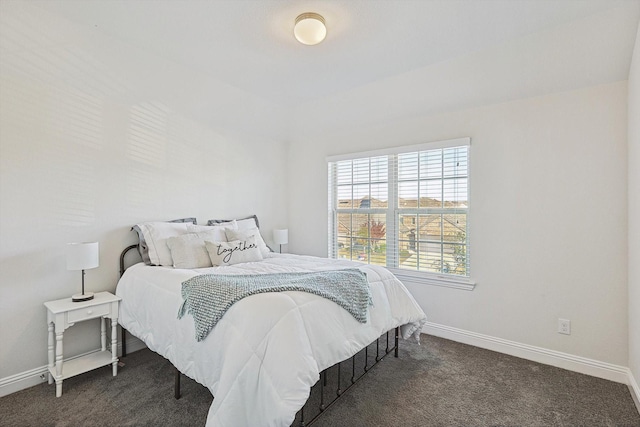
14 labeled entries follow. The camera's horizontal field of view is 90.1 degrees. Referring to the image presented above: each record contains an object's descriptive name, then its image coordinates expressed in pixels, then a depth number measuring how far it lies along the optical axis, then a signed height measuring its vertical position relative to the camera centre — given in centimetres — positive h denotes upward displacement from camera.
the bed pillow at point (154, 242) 278 -28
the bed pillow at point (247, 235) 317 -25
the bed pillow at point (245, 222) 362 -13
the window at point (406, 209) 327 +3
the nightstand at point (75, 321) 222 -84
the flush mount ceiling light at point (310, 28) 221 +129
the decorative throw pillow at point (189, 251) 271 -35
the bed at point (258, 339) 151 -74
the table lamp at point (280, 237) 422 -35
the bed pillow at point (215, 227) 312 -17
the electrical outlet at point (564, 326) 264 -94
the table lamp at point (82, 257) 230 -35
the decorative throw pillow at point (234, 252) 280 -38
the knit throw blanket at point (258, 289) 179 -48
